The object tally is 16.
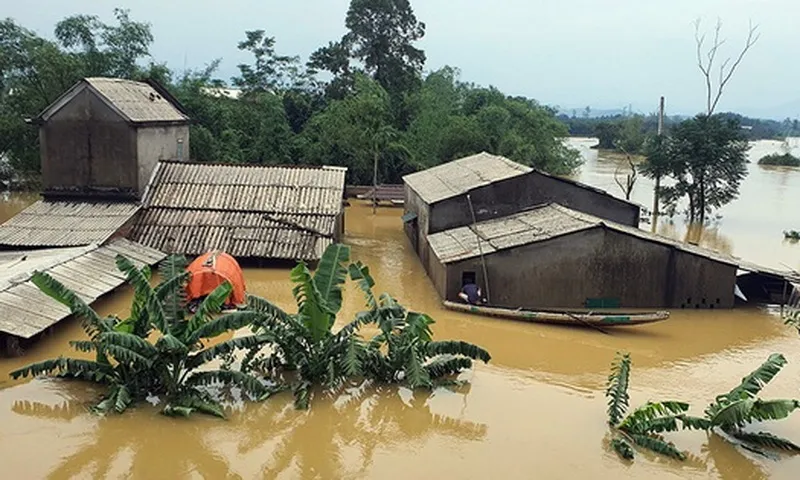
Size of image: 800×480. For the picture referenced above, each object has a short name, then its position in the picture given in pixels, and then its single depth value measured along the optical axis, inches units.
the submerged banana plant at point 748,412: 376.5
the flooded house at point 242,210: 779.4
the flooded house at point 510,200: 814.5
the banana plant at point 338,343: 433.7
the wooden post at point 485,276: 647.1
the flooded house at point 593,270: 649.6
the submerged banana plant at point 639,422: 384.5
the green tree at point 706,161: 1166.3
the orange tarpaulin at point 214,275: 597.9
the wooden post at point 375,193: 1252.0
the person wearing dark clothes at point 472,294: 639.8
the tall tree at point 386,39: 1713.8
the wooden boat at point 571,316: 577.1
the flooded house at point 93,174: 701.9
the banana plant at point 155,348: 393.7
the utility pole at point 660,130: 1243.8
